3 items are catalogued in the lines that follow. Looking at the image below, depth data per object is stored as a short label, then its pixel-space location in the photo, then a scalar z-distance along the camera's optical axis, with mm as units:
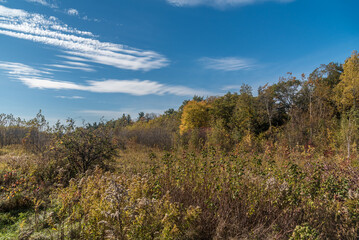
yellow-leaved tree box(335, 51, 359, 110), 19266
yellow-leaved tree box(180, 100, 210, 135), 23344
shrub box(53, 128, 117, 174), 7223
